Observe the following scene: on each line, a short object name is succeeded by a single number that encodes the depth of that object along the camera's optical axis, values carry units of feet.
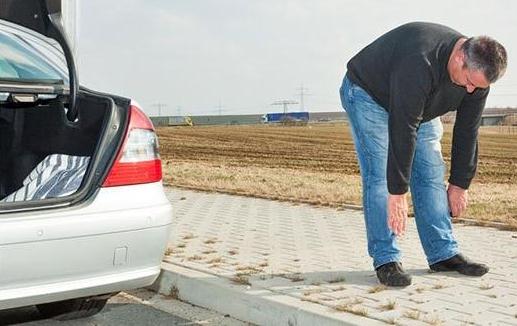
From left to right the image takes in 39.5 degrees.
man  12.62
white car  9.93
